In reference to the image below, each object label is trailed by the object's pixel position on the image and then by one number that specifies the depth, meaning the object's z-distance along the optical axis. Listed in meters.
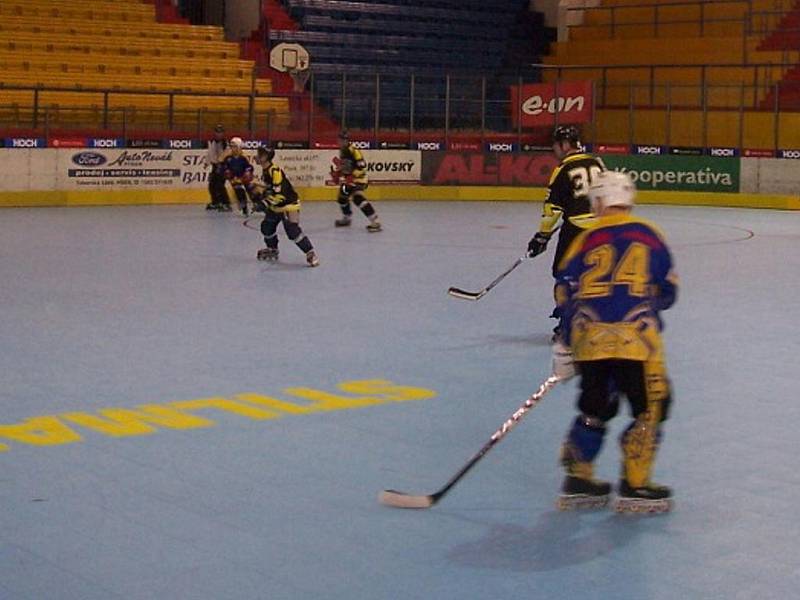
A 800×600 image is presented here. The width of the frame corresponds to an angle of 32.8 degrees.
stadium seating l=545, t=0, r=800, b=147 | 32.34
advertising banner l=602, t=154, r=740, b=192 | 31.12
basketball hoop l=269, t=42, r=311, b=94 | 32.34
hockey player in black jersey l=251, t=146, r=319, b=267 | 16.89
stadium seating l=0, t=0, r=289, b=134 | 27.97
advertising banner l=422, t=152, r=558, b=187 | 32.09
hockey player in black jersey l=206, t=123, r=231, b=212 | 27.06
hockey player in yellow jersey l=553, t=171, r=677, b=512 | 5.96
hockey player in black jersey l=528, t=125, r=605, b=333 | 10.81
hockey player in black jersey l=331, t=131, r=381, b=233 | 22.23
